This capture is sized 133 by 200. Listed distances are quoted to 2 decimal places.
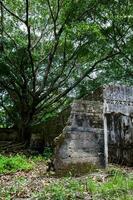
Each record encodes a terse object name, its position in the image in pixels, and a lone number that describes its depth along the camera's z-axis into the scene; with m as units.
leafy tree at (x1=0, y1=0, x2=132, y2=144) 7.15
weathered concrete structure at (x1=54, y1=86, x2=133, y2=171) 4.44
